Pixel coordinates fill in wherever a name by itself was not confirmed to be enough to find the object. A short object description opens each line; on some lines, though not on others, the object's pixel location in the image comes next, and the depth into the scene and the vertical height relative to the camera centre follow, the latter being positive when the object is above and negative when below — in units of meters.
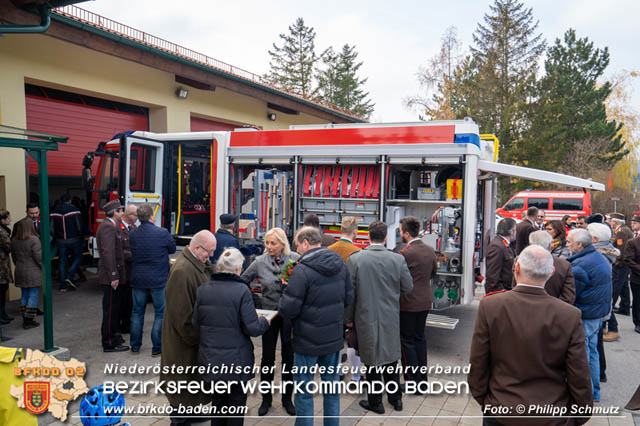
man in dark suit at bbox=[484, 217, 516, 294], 5.13 -0.76
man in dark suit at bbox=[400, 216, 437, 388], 4.62 -1.09
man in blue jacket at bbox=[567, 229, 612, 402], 4.31 -0.81
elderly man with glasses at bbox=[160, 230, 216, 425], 3.55 -0.99
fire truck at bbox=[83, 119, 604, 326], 6.04 +0.18
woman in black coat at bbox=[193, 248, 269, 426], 3.23 -0.95
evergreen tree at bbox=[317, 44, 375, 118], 37.69 +9.46
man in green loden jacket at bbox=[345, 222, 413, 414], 4.05 -0.97
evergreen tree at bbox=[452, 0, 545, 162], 24.69 +7.13
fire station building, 7.95 +2.19
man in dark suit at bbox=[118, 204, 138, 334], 5.92 -1.02
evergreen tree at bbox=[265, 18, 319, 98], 36.53 +10.83
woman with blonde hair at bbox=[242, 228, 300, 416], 4.14 -0.94
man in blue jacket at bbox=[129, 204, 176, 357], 5.37 -0.97
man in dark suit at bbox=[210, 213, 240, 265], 5.44 -0.57
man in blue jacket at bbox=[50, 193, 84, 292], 8.59 -0.96
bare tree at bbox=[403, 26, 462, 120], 29.83 +7.89
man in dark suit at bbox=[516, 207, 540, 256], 7.55 -0.61
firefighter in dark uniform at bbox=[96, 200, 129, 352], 5.55 -1.11
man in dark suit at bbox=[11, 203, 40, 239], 7.25 -0.43
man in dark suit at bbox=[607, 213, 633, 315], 7.36 -1.14
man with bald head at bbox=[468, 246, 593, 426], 2.45 -0.86
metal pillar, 4.93 -0.65
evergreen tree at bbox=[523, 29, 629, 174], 23.98 +4.67
